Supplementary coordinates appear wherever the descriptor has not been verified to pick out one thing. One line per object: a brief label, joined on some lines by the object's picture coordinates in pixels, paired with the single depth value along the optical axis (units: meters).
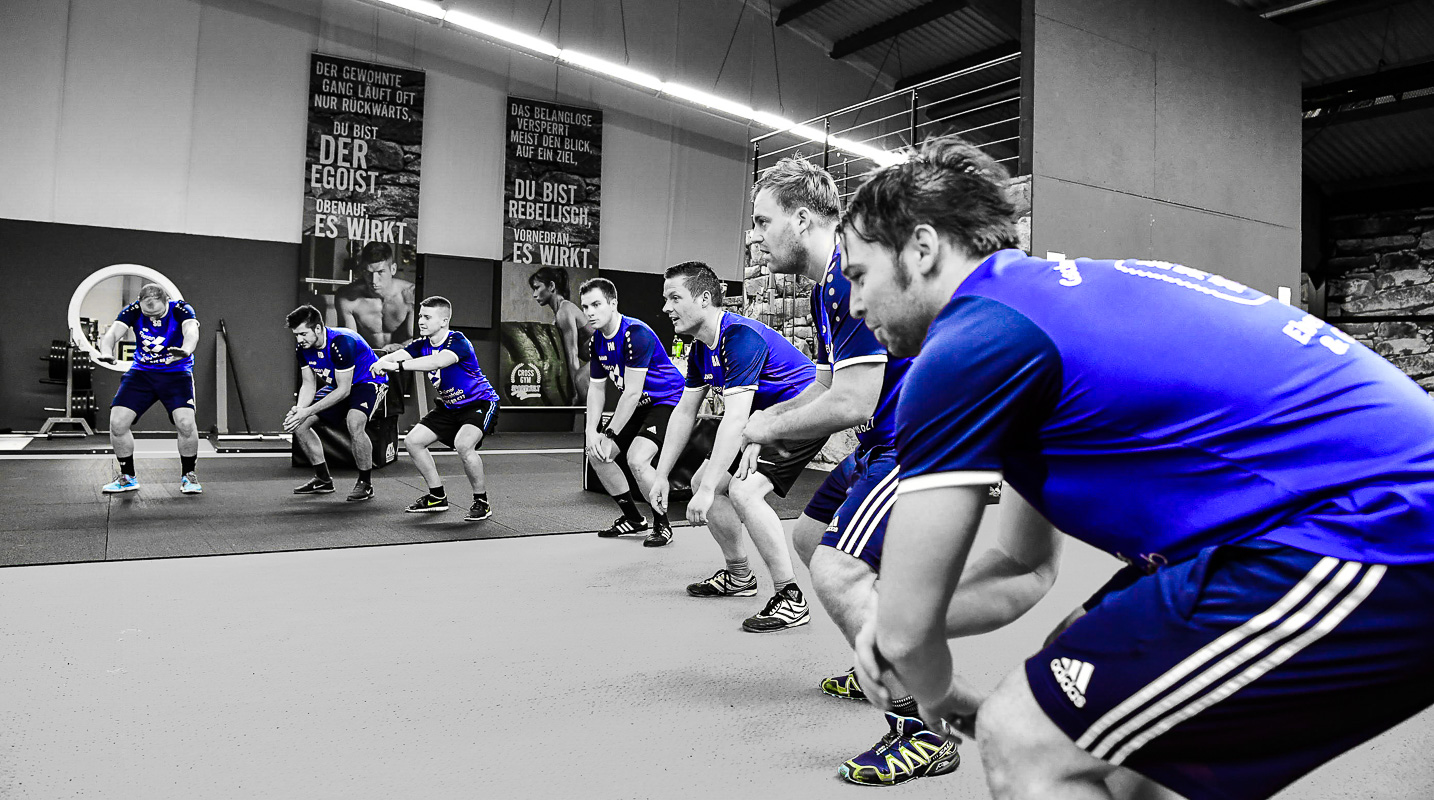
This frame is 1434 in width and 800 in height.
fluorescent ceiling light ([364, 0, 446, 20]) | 11.69
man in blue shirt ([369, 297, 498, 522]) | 6.33
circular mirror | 11.73
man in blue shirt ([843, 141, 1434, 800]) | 0.95
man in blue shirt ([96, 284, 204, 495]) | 6.80
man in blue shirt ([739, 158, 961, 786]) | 2.08
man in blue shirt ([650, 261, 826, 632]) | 3.57
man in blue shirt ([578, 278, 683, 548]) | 5.48
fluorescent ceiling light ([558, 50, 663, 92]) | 12.40
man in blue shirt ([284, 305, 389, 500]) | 7.07
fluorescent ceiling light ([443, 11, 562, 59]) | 11.76
